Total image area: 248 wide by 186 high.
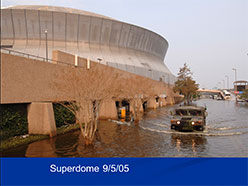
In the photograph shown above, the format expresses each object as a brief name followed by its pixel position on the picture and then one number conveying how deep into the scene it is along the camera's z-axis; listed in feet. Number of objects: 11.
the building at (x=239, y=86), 393.15
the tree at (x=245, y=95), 223.65
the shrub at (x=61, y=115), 61.00
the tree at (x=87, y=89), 44.32
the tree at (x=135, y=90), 84.71
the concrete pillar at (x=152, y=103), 158.44
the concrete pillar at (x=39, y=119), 51.67
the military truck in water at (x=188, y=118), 54.65
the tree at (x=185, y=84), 210.79
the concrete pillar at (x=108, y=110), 87.90
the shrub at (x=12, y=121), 45.39
